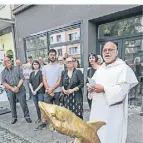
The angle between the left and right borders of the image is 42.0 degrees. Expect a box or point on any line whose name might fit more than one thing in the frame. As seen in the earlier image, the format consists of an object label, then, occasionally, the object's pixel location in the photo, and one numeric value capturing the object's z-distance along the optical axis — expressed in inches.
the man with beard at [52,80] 155.9
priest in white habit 87.6
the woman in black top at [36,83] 168.7
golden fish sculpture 43.7
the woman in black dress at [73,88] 137.3
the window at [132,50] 207.8
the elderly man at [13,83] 178.4
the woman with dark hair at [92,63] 151.3
